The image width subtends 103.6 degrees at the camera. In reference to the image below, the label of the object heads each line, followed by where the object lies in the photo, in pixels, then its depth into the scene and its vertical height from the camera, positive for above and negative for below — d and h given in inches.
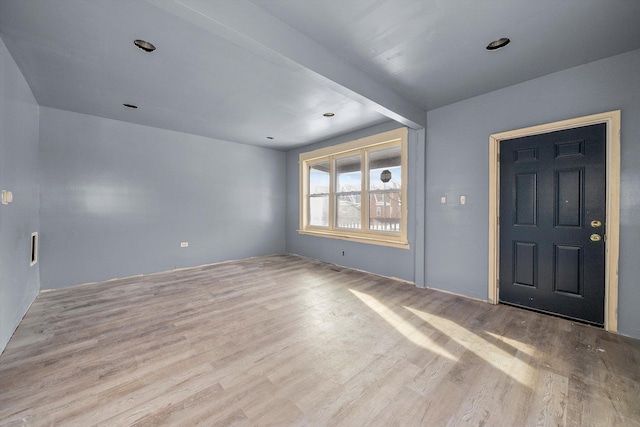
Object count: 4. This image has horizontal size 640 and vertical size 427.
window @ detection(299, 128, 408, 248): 173.6 +17.4
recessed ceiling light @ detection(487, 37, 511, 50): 88.6 +60.7
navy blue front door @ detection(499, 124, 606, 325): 103.0 -4.3
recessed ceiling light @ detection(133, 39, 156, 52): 88.5 +59.6
